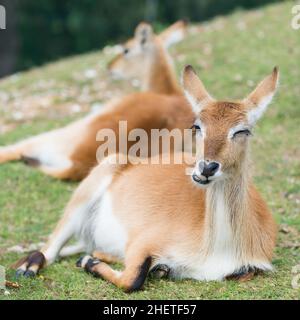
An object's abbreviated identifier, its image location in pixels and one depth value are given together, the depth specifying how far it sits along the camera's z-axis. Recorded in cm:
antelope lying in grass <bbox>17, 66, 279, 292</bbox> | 984
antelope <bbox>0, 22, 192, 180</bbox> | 1530
